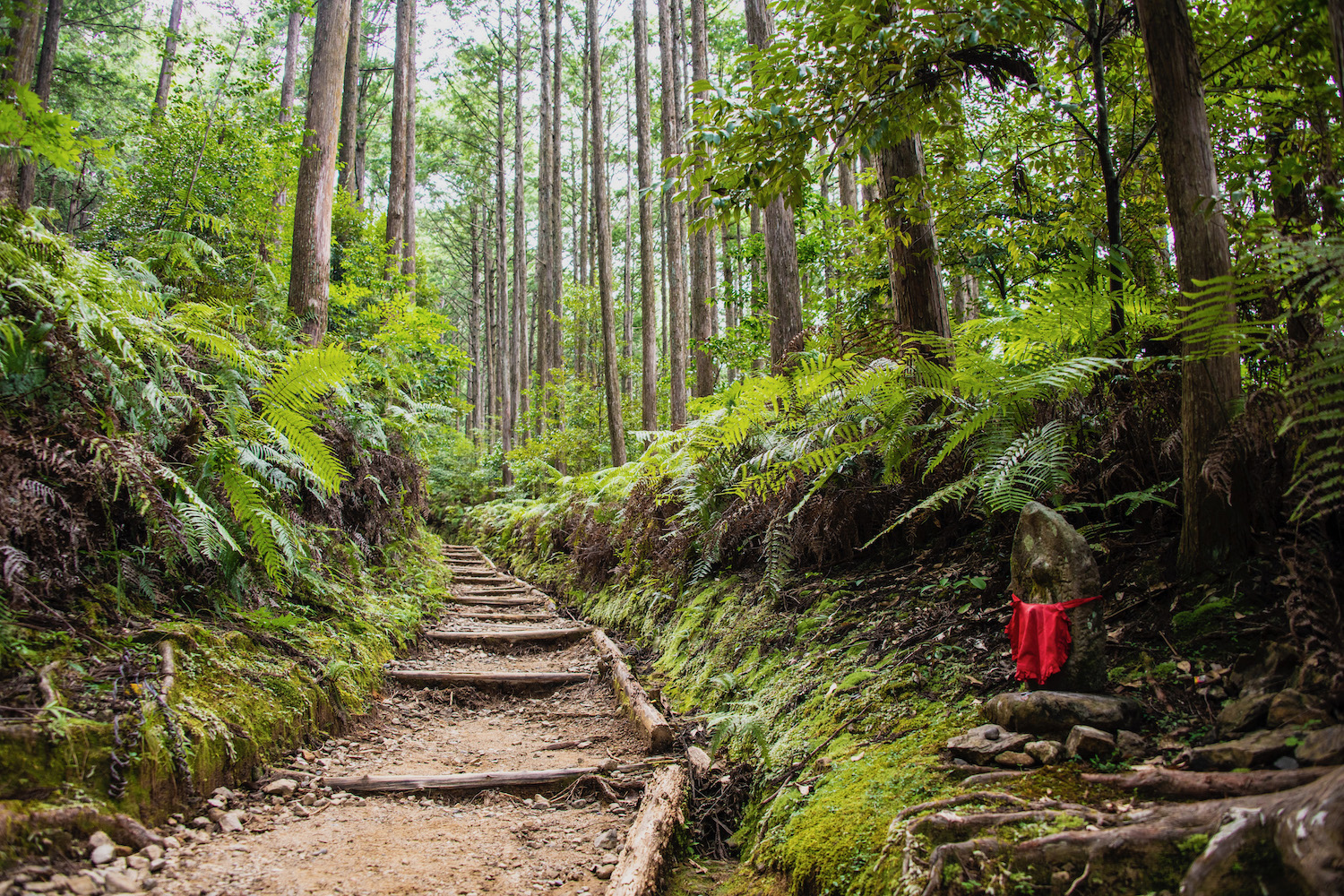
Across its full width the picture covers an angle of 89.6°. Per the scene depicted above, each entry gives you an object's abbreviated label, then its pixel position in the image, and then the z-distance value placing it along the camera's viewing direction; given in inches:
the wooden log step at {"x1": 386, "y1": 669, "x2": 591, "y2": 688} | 181.0
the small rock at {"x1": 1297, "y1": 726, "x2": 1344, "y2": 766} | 55.1
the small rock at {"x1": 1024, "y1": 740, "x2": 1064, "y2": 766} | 74.2
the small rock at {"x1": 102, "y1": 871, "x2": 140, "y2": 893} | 76.0
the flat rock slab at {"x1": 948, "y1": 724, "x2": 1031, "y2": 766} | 78.7
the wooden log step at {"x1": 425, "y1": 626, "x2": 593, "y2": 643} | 226.5
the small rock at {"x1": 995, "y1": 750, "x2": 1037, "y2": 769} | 75.6
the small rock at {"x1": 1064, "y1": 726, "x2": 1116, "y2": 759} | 72.7
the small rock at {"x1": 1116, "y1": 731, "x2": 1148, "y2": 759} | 71.0
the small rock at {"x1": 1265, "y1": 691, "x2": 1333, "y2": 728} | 61.1
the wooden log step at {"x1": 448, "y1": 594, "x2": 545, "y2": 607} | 295.6
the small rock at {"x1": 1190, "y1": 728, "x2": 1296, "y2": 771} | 60.6
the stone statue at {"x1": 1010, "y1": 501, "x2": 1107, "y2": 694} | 82.7
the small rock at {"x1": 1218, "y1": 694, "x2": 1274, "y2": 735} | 66.1
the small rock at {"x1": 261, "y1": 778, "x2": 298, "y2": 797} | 109.6
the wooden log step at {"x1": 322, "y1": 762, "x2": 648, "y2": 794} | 118.0
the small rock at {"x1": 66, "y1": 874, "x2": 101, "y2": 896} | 72.8
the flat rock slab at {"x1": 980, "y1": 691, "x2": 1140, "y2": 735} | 76.0
